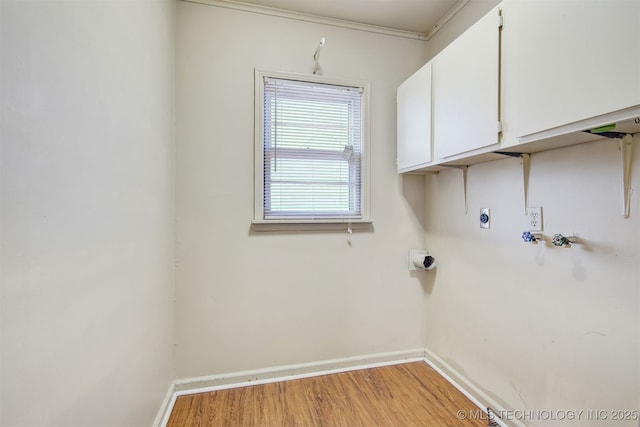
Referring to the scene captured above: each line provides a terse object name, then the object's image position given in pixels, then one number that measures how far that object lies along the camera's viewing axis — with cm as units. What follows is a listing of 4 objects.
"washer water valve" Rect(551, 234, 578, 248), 125
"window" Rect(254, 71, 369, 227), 205
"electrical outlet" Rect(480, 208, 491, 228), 172
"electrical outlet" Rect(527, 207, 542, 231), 140
